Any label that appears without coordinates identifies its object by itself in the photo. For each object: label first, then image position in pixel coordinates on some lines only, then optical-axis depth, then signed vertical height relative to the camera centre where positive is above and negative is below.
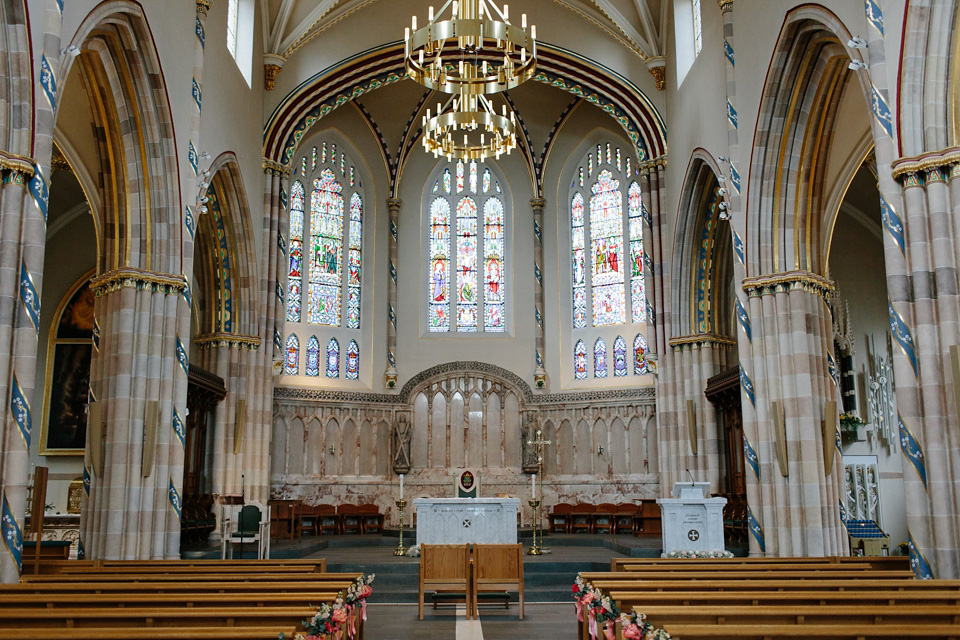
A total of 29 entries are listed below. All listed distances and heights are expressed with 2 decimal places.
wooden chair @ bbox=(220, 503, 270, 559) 16.98 -0.88
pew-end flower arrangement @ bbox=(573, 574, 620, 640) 7.31 -1.13
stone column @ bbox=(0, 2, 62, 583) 10.39 +2.79
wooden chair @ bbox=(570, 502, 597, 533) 25.03 -0.99
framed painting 23.08 +2.84
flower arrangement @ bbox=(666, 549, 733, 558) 15.62 -1.29
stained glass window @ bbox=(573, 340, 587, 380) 27.58 +3.61
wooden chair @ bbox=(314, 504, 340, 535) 24.47 -1.00
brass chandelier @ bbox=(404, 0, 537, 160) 14.68 +7.25
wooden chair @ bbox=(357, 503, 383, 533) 25.06 -1.00
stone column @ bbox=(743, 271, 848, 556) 15.73 +0.97
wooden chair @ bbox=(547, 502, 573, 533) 25.20 -1.03
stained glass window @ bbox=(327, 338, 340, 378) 27.06 +3.70
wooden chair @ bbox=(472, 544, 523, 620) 12.61 -1.15
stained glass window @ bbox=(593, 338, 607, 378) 27.20 +3.63
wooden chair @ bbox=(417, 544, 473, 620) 12.71 -1.18
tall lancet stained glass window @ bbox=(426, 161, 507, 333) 28.50 +7.32
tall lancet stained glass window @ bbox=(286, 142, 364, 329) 27.08 +7.33
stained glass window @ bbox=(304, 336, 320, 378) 26.66 +3.66
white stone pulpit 16.06 -0.76
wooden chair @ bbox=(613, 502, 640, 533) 24.42 -1.02
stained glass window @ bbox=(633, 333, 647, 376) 26.36 +3.63
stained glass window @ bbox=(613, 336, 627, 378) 26.75 +3.61
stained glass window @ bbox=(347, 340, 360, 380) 27.44 +3.69
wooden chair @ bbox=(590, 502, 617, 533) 24.62 -1.06
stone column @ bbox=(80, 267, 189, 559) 14.93 +1.12
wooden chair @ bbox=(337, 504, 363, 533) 24.80 -0.99
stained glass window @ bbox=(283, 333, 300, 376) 26.25 +3.64
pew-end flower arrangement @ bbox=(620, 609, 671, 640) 6.17 -1.02
